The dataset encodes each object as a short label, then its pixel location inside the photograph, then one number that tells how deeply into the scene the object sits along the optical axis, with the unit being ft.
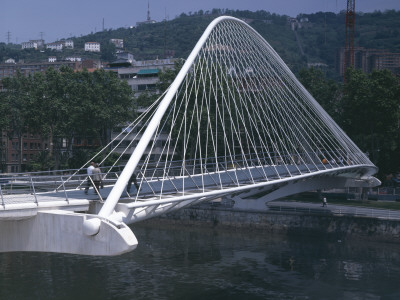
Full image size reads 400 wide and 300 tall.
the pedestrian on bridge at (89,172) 73.65
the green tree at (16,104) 207.58
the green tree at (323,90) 211.82
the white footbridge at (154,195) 56.29
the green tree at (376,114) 183.62
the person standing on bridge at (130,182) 74.79
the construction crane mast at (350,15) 304.61
